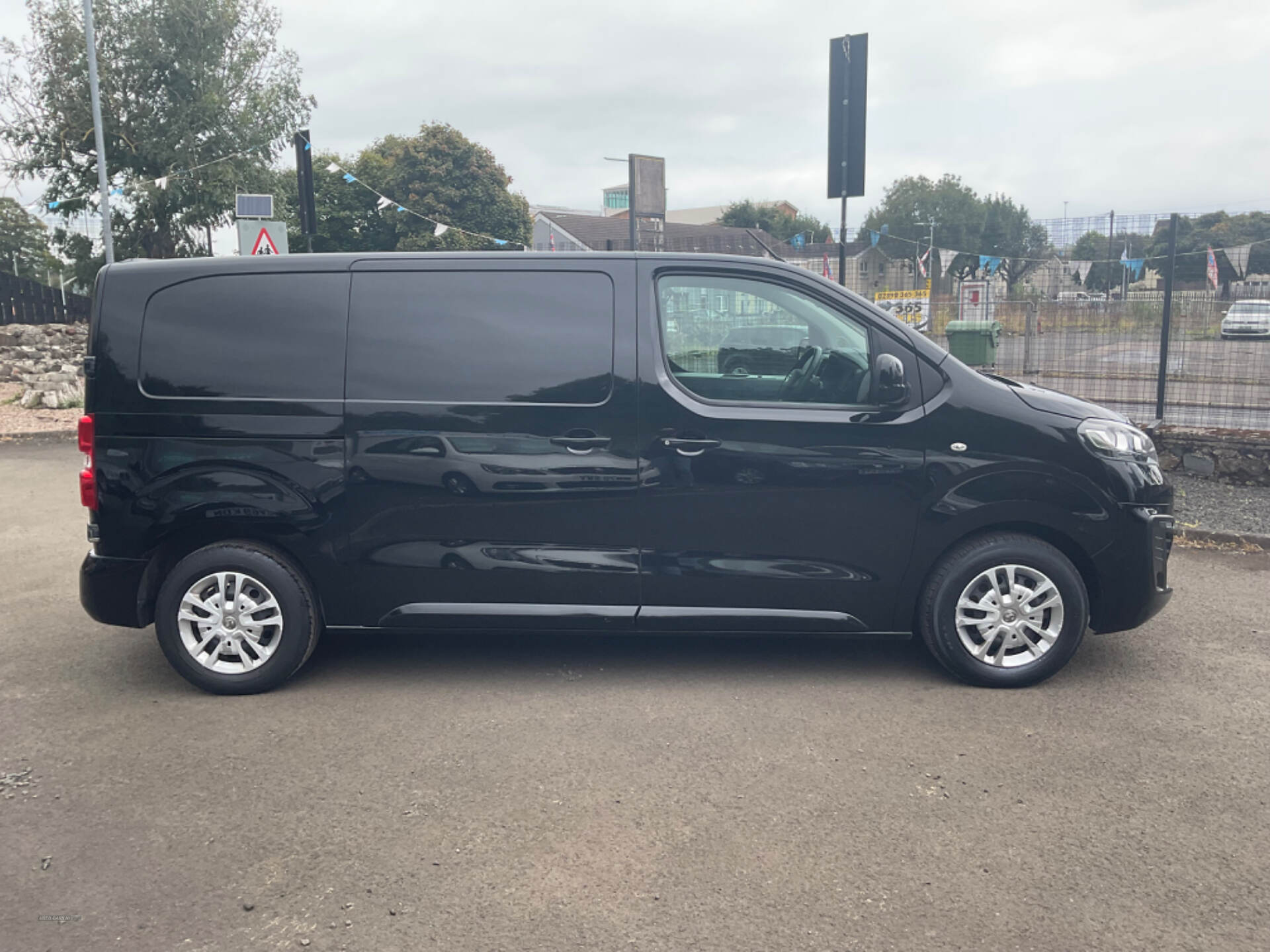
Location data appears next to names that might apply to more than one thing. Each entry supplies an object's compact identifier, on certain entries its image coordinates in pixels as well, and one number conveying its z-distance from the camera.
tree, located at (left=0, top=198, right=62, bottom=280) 52.09
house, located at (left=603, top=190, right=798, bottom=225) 108.94
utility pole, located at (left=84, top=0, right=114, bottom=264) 18.36
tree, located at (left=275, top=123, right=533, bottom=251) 50.09
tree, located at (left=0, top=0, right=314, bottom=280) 22.78
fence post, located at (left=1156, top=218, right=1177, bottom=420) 9.73
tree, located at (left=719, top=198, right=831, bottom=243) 93.69
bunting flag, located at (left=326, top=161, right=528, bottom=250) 18.03
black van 4.64
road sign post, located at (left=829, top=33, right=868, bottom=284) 9.28
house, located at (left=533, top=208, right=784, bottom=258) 58.81
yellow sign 15.11
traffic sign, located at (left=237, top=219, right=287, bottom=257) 14.01
